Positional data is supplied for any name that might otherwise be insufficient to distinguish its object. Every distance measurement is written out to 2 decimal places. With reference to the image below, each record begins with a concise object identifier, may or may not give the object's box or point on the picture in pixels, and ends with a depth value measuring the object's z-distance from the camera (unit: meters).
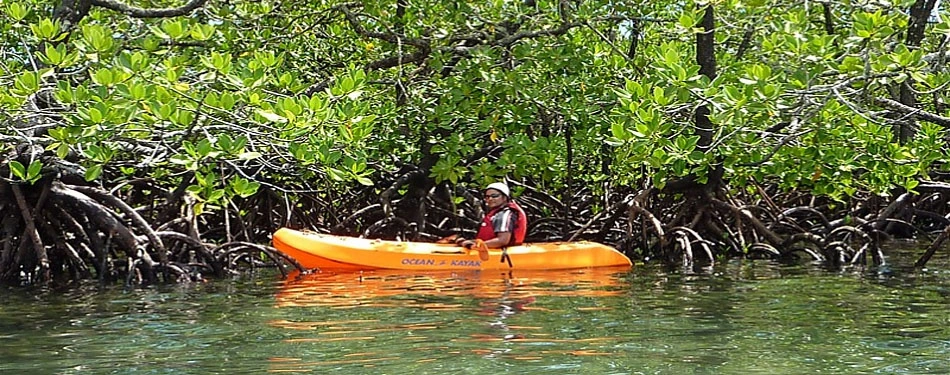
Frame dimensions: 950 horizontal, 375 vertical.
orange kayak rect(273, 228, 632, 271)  10.42
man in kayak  10.73
